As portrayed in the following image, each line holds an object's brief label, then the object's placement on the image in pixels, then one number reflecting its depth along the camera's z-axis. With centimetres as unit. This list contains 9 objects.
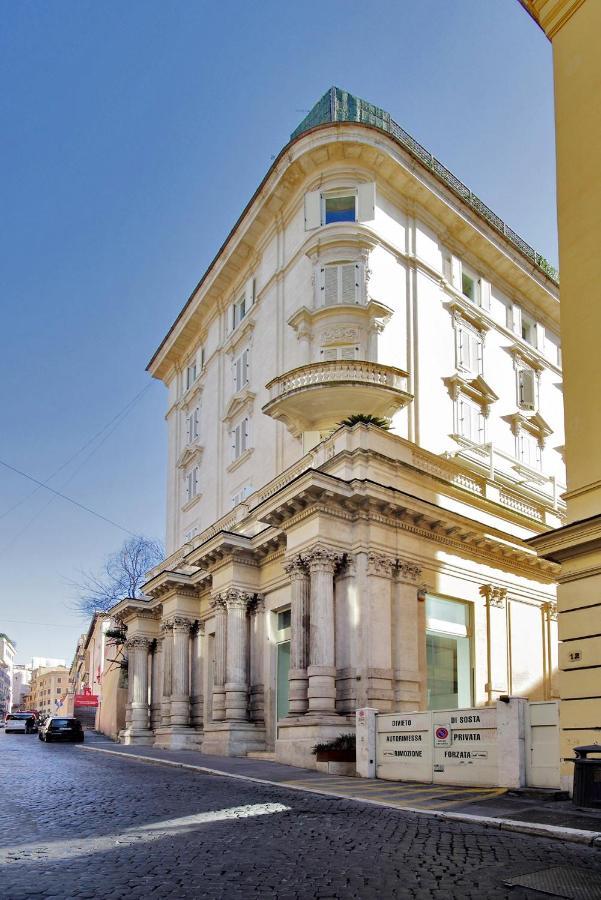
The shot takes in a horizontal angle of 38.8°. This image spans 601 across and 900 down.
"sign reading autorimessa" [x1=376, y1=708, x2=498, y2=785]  1488
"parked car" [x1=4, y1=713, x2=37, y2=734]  5528
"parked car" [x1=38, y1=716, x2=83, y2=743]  3803
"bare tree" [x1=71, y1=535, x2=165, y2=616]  5284
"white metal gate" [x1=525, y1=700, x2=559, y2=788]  1366
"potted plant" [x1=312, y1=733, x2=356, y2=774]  1881
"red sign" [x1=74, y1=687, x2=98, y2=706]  6362
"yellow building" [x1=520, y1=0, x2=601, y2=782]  1326
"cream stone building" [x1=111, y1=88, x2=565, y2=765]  2225
